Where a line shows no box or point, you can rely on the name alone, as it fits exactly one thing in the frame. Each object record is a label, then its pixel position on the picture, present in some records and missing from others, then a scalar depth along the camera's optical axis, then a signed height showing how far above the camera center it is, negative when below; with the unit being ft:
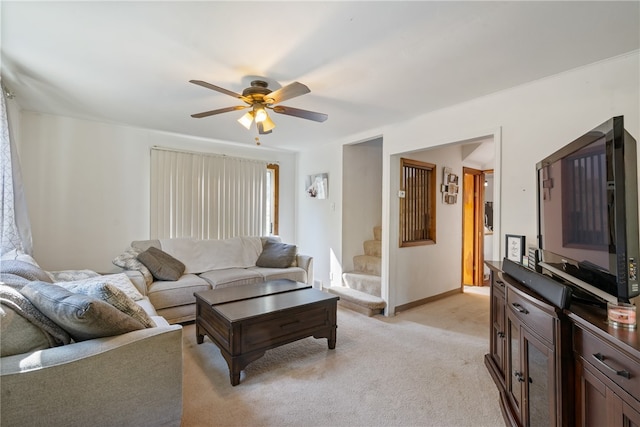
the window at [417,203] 12.87 +0.63
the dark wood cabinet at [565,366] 3.01 -1.94
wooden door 16.93 -0.70
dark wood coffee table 7.14 -2.73
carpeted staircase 12.05 -3.02
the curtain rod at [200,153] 13.16 +3.08
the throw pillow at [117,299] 5.10 -1.44
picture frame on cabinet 7.13 -0.76
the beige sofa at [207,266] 10.28 -2.14
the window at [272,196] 16.79 +1.21
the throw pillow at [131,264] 10.51 -1.70
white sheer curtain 7.97 +0.52
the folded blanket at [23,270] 6.14 -1.13
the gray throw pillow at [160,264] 10.83 -1.78
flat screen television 3.52 +0.02
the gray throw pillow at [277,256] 13.52 -1.80
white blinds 13.25 +1.06
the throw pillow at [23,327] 4.07 -1.60
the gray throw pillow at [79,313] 4.33 -1.44
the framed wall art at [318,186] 15.26 +1.69
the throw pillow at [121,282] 8.37 -1.95
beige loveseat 3.83 -2.24
